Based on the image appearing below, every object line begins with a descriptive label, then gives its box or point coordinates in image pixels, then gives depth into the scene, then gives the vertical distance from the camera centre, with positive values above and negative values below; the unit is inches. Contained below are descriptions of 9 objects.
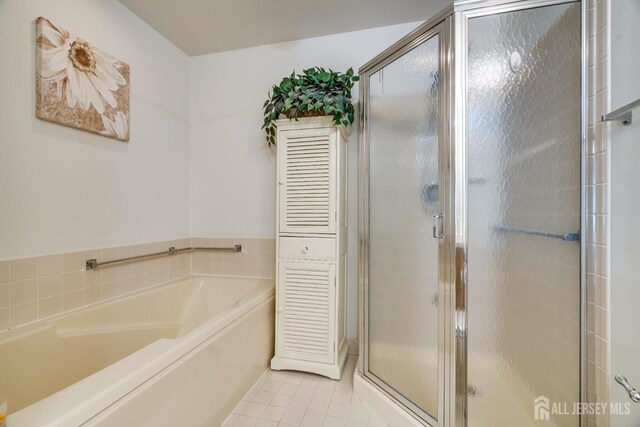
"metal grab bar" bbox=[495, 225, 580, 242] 39.7 -2.9
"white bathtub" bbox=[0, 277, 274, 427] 31.0 -25.4
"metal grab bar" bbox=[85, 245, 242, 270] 59.3 -11.8
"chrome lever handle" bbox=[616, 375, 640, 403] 31.3 -21.4
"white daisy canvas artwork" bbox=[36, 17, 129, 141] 50.7 +28.1
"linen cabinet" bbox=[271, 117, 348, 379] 66.4 -8.2
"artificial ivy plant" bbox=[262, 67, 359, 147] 64.2 +29.6
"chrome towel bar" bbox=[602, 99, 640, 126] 32.6 +13.1
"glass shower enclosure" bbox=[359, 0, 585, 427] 40.1 +0.1
